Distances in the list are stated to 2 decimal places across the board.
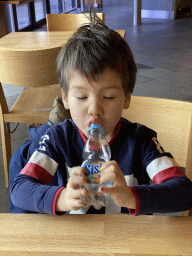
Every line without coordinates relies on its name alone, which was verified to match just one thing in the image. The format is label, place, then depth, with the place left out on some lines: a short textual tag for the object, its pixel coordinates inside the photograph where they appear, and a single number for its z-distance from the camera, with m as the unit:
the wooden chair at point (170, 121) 1.10
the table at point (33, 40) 2.55
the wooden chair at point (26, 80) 1.80
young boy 0.77
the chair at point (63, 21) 3.23
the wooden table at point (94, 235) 0.65
